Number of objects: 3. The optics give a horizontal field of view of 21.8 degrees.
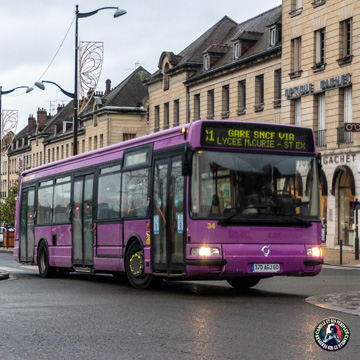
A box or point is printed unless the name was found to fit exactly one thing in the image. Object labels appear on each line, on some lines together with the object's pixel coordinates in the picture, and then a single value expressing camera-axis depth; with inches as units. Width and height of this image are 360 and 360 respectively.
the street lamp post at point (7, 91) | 1809.8
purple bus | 608.1
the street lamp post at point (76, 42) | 1423.5
